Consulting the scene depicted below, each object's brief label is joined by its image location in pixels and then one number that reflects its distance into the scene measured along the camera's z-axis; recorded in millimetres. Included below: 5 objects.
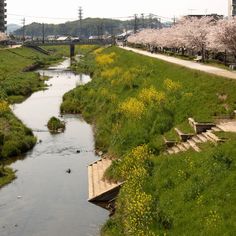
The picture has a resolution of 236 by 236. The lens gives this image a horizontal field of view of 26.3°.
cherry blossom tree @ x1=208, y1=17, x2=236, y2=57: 53562
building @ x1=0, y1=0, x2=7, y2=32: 173250
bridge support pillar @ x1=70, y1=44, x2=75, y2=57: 157588
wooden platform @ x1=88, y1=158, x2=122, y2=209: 24500
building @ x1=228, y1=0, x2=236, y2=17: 149375
